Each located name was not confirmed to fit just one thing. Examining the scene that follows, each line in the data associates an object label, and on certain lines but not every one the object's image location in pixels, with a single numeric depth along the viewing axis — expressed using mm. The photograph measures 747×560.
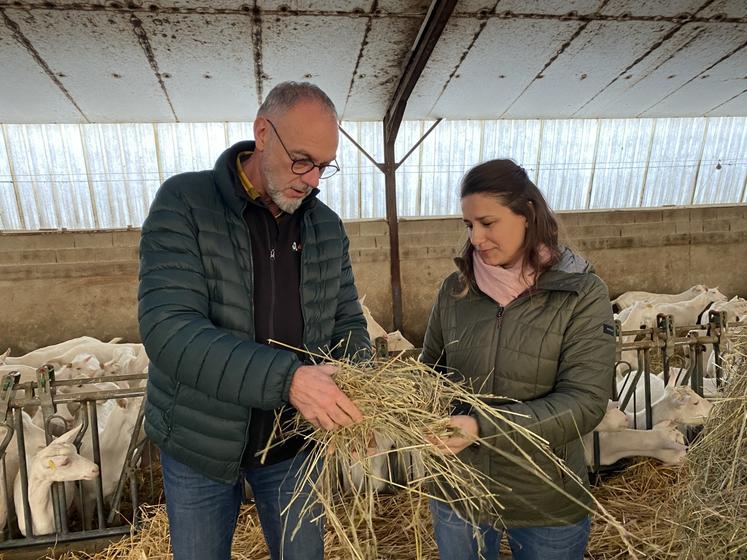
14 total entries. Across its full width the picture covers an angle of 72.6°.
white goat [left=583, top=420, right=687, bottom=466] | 3486
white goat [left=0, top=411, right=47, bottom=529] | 3414
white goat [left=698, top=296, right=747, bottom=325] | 6504
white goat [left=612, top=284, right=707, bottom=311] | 8102
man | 1328
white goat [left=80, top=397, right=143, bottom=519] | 3601
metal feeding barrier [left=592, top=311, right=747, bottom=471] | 3719
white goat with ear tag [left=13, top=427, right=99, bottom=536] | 2973
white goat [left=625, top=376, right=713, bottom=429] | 3512
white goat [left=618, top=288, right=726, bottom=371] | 6949
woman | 1620
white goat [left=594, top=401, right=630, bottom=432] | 3344
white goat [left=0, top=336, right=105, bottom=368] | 6005
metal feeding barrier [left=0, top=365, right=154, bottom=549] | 3104
